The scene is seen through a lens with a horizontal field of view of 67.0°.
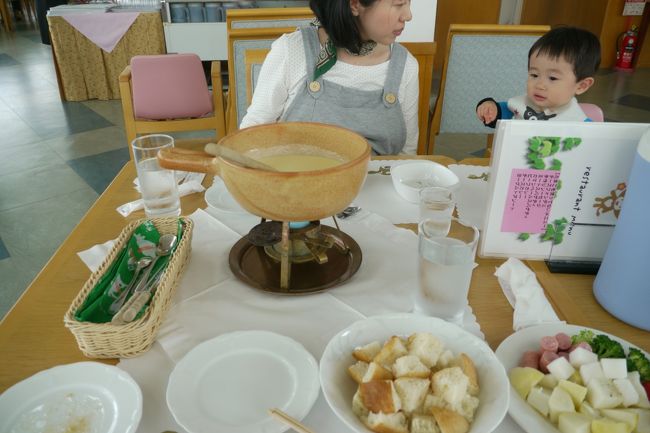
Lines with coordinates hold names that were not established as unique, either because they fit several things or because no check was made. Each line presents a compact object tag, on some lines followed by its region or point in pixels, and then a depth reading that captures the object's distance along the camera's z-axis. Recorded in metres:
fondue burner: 0.79
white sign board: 0.81
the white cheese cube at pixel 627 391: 0.56
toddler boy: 1.36
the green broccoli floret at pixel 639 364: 0.60
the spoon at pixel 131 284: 0.73
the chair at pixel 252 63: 1.89
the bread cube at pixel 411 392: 0.53
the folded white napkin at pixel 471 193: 1.04
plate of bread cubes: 0.51
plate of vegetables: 0.54
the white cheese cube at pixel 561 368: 0.59
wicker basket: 0.63
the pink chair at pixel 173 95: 2.58
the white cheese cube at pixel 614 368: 0.58
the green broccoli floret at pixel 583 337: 0.65
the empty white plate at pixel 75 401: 0.56
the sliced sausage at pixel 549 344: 0.64
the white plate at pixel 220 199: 1.04
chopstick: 0.53
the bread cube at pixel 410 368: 0.56
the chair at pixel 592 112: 1.43
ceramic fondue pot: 0.67
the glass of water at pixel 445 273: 0.72
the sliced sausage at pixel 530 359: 0.62
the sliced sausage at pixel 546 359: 0.62
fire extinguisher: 5.46
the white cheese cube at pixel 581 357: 0.60
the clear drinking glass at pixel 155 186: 1.01
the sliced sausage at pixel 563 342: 0.65
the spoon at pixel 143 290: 0.68
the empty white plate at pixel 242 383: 0.56
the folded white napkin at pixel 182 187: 1.04
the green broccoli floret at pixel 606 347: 0.62
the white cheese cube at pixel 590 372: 0.58
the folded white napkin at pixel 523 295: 0.74
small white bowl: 1.09
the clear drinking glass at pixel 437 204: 0.93
